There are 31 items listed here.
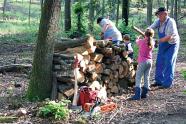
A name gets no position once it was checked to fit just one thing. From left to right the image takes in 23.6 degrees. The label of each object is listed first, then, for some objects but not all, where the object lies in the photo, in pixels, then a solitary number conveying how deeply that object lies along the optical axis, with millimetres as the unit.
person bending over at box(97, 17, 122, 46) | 11688
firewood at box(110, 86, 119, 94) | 10647
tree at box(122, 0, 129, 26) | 25844
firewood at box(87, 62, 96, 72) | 9656
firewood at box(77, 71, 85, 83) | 9312
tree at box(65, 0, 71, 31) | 27016
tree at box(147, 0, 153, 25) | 35281
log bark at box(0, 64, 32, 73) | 13172
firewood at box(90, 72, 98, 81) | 9750
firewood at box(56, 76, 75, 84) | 9250
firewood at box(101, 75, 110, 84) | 10375
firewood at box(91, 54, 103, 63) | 9984
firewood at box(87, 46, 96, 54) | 9727
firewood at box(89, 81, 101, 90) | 9595
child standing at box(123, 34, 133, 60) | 11259
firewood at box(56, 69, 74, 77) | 9321
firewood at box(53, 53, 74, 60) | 9586
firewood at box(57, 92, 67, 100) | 9225
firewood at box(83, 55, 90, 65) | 9656
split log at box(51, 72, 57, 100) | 9312
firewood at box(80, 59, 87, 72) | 9339
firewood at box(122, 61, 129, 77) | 10905
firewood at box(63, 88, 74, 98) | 9234
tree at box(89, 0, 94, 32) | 33622
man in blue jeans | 11148
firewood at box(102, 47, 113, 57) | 10227
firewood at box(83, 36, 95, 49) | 9719
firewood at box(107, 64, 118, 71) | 10516
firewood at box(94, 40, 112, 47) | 10102
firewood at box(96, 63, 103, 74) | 10107
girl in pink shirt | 9914
